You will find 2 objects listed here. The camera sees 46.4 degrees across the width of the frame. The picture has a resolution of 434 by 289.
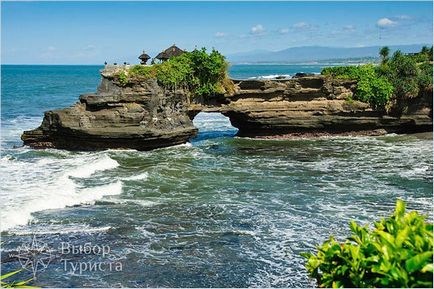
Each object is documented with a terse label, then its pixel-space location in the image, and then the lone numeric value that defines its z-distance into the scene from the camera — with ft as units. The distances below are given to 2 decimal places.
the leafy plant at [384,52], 123.24
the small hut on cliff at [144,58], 103.14
